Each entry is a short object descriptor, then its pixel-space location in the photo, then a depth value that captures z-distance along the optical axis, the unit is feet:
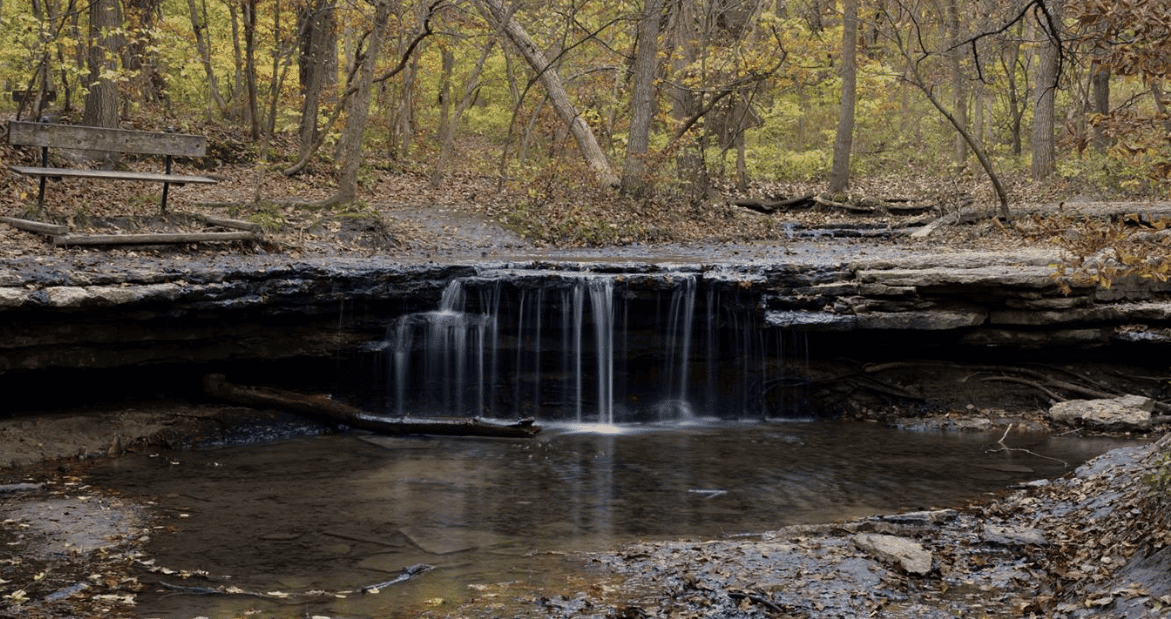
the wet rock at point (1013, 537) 21.70
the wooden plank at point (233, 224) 44.04
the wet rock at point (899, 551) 20.15
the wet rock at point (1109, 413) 36.11
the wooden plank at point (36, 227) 37.93
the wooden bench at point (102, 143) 40.45
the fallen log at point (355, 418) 35.94
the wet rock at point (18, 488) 27.28
